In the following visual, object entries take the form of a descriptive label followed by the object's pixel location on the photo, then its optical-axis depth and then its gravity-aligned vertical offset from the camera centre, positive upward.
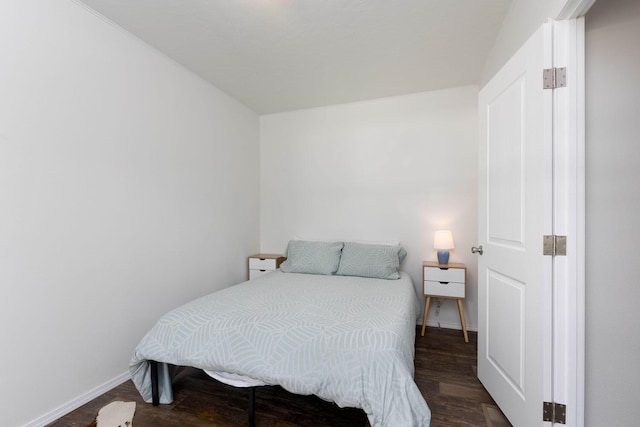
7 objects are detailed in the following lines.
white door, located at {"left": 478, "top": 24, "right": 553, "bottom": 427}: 1.31 -0.13
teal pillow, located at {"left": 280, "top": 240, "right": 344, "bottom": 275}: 2.92 -0.51
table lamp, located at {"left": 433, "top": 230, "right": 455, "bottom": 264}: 2.81 -0.33
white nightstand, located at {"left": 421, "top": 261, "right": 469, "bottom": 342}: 2.67 -0.69
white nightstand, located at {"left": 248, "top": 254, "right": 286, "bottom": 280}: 3.31 -0.65
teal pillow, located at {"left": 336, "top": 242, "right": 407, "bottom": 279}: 2.75 -0.52
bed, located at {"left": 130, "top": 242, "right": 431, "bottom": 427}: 1.24 -0.70
